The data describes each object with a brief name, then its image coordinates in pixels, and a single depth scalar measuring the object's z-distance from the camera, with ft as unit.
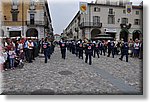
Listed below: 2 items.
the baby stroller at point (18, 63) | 29.96
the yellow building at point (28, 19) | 93.04
